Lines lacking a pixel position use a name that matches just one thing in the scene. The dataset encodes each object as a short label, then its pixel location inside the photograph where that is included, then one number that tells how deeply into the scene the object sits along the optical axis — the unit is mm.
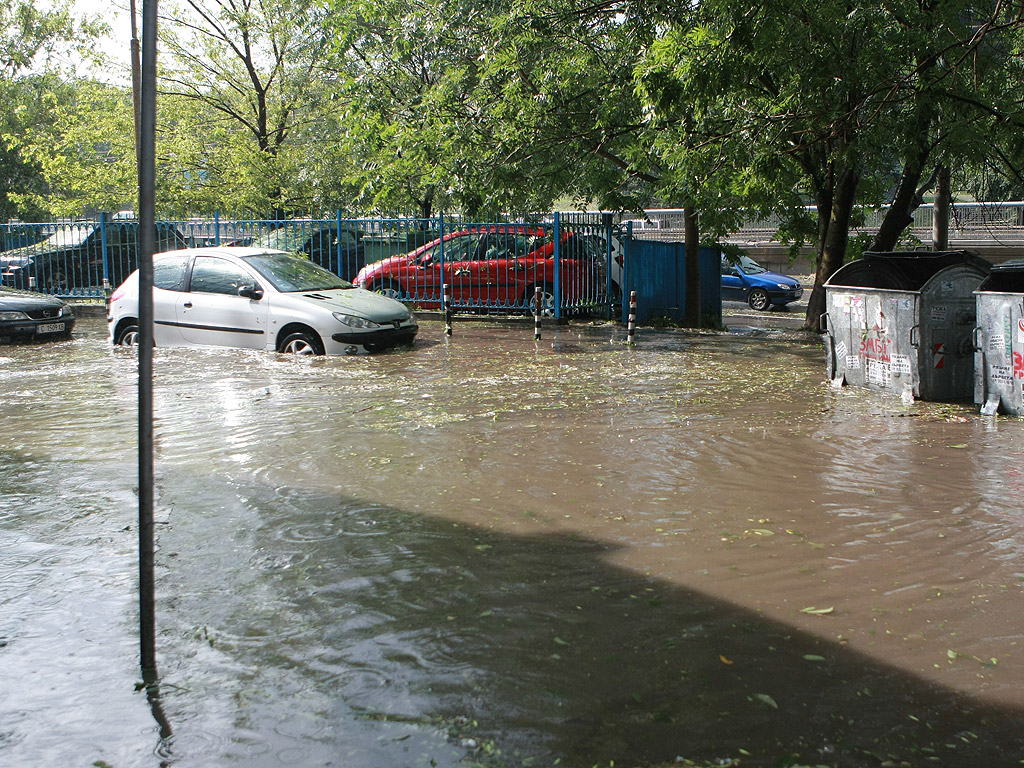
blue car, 27219
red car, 18656
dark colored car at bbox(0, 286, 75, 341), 16188
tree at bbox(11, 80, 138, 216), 23438
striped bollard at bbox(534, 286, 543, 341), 15785
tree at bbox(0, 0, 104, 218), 38969
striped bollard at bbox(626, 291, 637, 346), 15344
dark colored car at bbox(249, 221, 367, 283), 20266
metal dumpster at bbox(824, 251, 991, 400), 10188
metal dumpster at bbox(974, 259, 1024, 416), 9359
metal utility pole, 3500
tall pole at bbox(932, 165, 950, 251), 20516
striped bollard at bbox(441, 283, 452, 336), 16477
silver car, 13492
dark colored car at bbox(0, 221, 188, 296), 22231
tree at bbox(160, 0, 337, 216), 23859
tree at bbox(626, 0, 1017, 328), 10570
